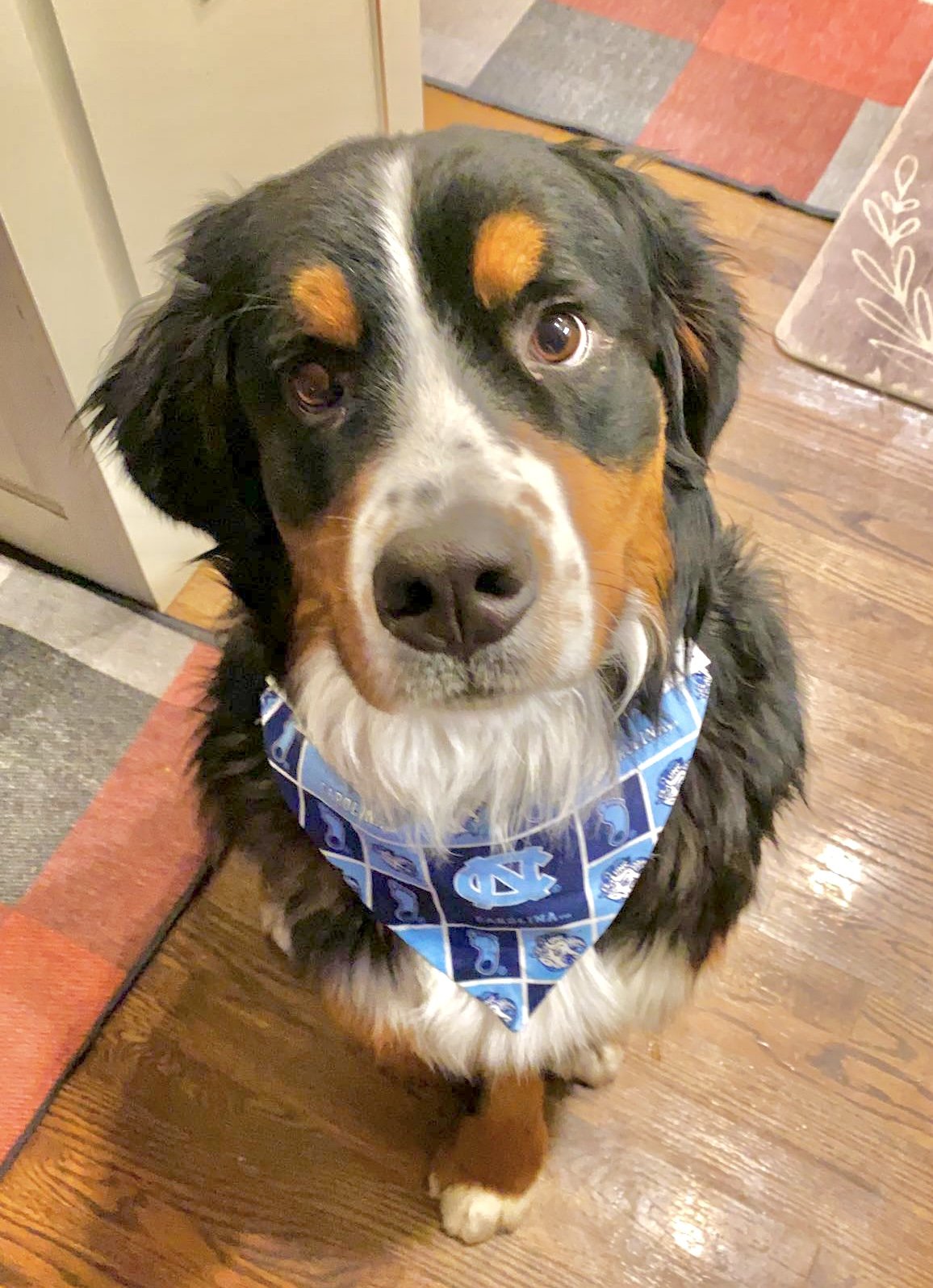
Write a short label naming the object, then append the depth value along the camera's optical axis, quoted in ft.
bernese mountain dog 3.02
